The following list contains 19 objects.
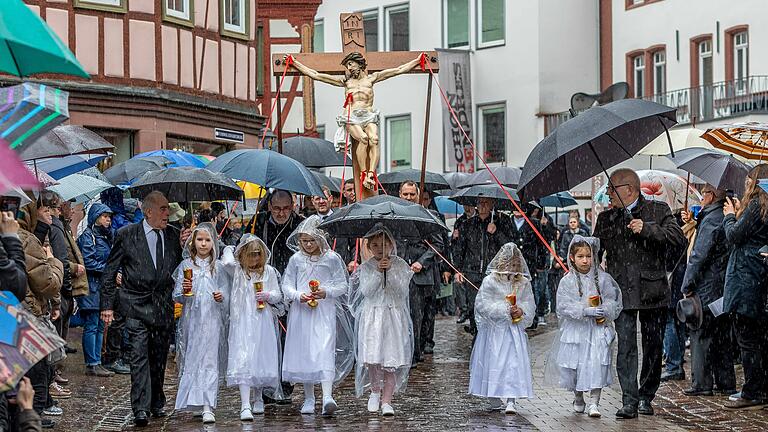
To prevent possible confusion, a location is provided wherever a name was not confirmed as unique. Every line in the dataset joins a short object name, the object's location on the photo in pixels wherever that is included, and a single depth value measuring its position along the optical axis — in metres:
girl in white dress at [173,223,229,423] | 12.80
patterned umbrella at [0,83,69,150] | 7.29
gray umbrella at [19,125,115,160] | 13.62
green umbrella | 6.88
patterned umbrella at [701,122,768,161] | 15.01
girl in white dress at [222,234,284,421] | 12.89
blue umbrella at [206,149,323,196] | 14.45
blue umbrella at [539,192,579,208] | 24.12
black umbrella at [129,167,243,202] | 14.15
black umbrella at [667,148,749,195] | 14.39
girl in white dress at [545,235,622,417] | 12.86
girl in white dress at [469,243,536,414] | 13.23
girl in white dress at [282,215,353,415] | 13.09
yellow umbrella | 21.69
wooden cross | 17.64
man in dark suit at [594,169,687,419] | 12.70
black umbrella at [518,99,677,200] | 12.14
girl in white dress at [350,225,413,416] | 13.15
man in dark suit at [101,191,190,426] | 12.63
